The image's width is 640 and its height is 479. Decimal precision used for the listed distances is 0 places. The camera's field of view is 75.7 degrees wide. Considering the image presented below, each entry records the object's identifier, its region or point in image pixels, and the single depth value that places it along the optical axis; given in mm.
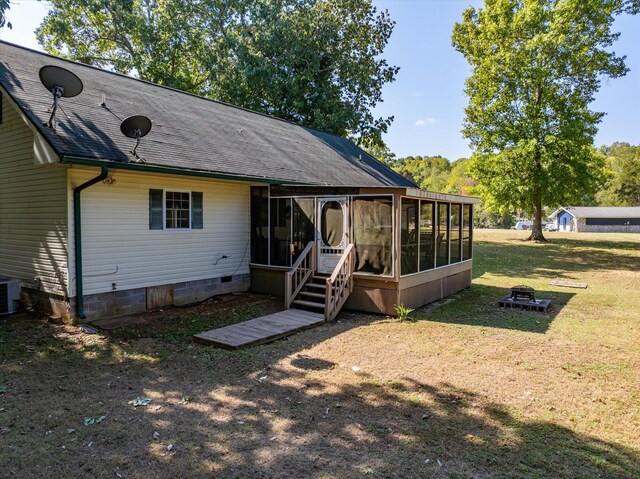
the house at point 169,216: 7258
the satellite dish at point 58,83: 6773
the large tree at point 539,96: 23359
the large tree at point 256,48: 21078
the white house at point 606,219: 55812
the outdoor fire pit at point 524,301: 9070
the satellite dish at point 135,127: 7560
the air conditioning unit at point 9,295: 7652
